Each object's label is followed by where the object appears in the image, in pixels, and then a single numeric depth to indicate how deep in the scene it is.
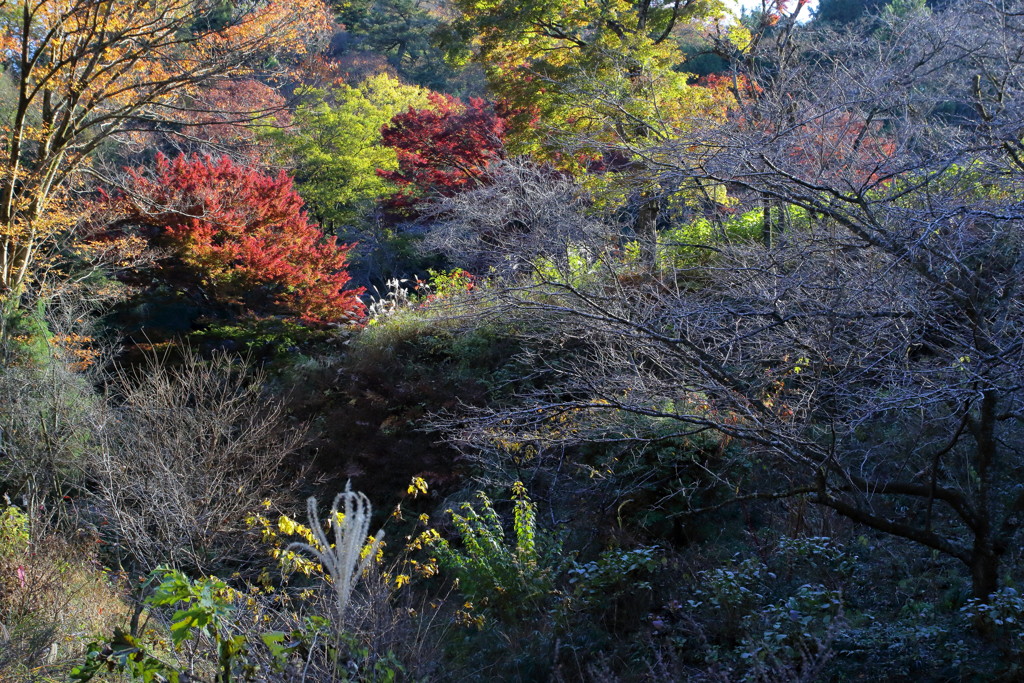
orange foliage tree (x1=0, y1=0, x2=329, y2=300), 11.12
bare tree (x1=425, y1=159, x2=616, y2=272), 6.33
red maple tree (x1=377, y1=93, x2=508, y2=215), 15.22
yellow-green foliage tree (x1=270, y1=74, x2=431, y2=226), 22.11
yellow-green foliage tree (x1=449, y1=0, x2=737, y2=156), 11.34
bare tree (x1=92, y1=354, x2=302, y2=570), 6.87
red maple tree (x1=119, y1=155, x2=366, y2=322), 12.95
